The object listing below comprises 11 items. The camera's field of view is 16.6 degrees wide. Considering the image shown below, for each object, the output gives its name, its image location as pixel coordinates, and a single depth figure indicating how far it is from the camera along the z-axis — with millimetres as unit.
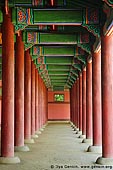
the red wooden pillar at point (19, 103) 15633
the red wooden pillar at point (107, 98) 12070
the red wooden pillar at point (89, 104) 19312
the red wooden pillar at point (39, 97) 30661
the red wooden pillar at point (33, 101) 23016
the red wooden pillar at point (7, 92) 12543
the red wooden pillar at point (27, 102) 19125
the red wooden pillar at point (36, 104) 26750
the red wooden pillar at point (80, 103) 27214
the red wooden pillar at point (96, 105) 15227
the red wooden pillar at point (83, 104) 23462
